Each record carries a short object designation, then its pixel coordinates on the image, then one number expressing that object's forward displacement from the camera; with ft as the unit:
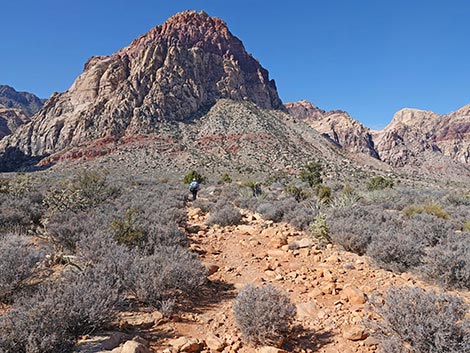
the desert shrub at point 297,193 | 50.52
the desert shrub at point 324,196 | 45.26
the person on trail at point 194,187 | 50.21
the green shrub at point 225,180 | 83.62
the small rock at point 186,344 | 10.95
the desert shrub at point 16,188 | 37.63
